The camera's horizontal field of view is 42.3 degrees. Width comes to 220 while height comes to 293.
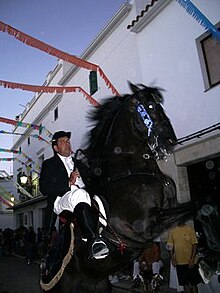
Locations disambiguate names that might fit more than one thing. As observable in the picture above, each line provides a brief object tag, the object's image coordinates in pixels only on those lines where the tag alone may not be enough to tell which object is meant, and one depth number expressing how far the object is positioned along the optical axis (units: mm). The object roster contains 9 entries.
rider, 3204
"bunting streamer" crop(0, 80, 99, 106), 6641
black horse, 3242
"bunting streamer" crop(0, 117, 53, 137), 8523
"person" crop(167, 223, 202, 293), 5508
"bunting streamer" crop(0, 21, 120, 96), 4867
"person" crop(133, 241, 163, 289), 7023
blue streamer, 4676
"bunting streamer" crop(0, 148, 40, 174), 12844
